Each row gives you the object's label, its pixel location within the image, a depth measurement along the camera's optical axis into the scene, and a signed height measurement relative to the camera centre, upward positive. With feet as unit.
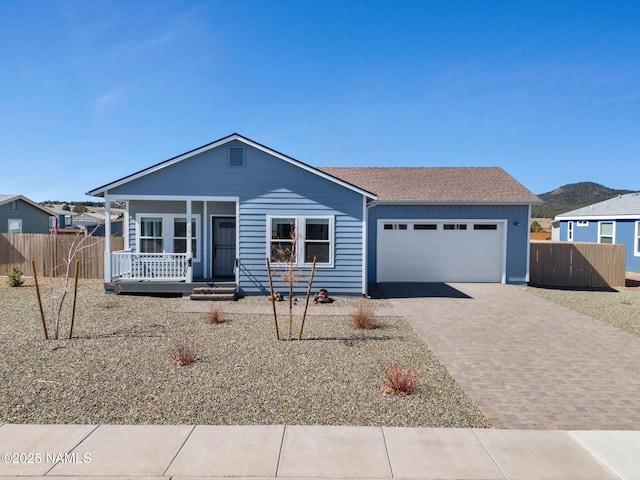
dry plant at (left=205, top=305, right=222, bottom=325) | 29.71 -6.59
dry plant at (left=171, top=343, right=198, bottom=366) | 20.54 -6.65
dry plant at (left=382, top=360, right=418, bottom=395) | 17.34 -6.60
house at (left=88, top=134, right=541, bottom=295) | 40.34 +0.59
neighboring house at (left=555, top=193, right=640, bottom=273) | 63.00 +1.74
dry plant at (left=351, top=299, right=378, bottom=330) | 28.86 -6.47
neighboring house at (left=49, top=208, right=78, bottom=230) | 140.66 +3.14
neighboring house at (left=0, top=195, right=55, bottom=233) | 84.35 +2.59
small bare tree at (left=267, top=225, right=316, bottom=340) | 39.83 -2.65
